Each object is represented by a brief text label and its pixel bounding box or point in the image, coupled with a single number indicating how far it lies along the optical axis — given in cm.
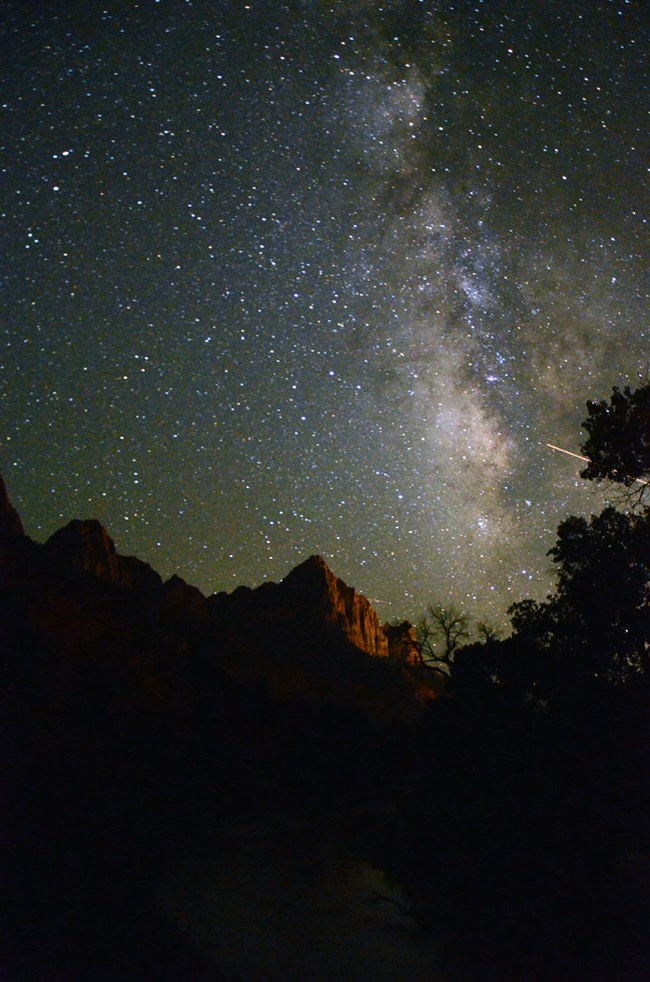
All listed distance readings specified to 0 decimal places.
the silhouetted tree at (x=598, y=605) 1611
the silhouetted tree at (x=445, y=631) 2928
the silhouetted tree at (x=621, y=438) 1631
